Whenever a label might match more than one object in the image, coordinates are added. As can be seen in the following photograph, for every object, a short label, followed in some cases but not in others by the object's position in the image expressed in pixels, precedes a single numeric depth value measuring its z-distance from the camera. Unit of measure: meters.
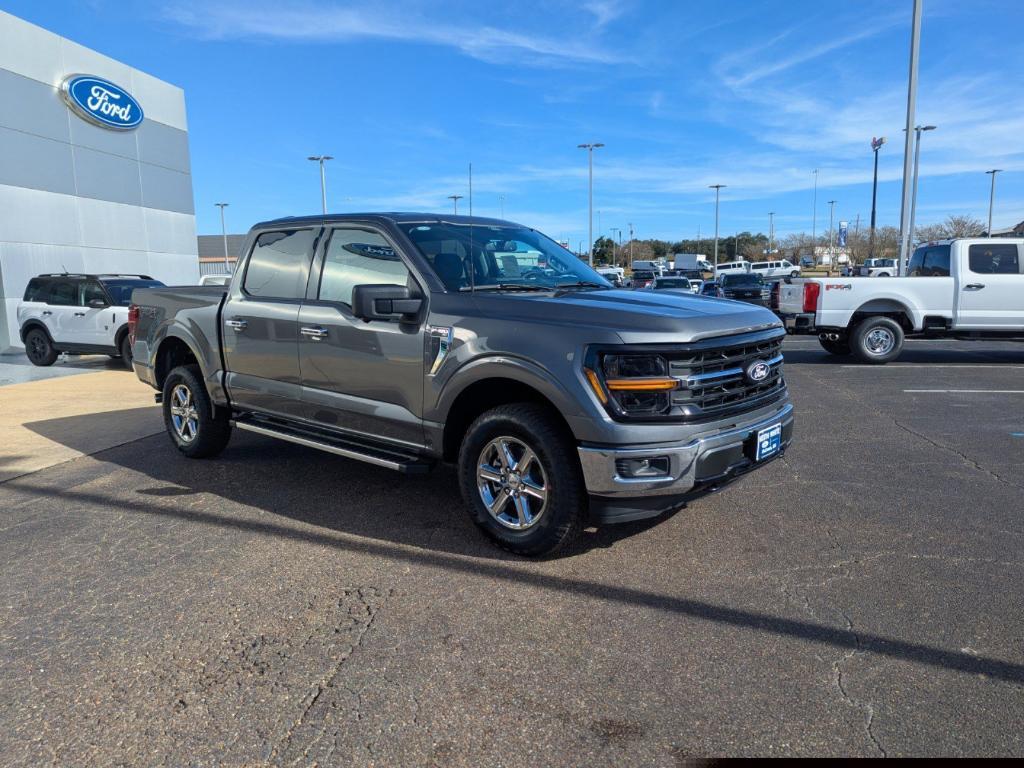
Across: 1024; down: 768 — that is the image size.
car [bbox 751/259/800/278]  56.28
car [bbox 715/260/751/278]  65.86
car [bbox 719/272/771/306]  29.09
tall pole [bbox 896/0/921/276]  19.05
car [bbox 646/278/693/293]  30.42
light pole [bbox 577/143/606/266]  52.88
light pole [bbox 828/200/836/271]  68.83
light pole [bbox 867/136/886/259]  44.39
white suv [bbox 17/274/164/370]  13.01
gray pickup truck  3.82
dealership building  15.48
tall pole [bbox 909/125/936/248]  40.50
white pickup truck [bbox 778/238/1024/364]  12.31
